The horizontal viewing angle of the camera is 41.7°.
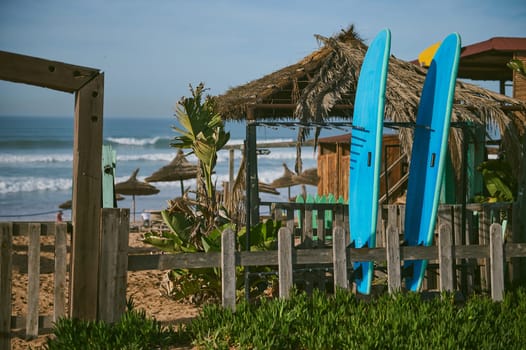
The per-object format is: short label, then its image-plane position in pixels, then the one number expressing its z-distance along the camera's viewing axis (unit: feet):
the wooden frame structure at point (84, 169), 20.65
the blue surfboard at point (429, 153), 27.22
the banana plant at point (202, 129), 30.27
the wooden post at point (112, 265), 20.95
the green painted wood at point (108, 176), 35.45
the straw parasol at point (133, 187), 66.59
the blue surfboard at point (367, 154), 26.32
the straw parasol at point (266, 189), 66.27
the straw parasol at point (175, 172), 57.82
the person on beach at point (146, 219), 68.85
